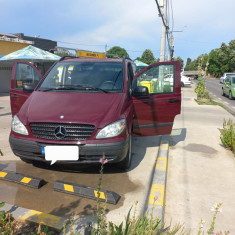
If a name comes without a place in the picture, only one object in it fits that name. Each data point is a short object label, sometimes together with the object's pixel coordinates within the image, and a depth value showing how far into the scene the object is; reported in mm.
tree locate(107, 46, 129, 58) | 94975
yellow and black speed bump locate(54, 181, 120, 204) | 2709
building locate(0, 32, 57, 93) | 15703
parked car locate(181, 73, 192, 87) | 25531
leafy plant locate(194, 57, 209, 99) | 12036
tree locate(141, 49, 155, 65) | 82812
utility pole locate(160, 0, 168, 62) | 10332
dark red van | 2914
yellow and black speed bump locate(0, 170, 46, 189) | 3006
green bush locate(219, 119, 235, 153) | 4578
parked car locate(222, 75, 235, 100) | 14503
